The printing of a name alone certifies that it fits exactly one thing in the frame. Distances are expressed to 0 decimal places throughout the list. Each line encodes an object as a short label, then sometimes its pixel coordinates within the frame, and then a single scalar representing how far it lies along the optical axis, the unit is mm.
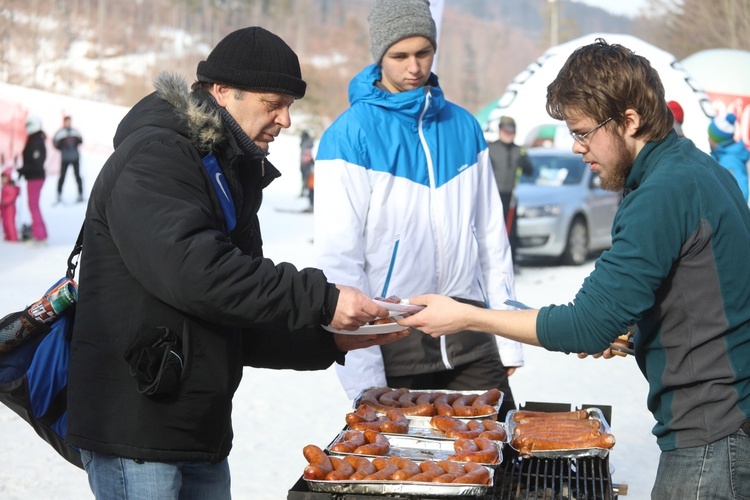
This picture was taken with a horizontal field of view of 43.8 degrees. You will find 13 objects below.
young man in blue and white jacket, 3949
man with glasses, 2520
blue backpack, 2928
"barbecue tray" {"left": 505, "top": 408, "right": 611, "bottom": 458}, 3180
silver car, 15266
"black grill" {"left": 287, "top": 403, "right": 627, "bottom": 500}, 2902
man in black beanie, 2574
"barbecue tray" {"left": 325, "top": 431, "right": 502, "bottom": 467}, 3184
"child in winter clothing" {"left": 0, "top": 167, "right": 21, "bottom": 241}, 17656
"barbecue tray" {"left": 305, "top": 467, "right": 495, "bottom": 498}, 2764
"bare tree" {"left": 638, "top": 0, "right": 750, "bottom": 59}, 48781
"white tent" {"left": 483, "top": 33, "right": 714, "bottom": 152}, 16391
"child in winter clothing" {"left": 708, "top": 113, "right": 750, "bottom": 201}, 10953
